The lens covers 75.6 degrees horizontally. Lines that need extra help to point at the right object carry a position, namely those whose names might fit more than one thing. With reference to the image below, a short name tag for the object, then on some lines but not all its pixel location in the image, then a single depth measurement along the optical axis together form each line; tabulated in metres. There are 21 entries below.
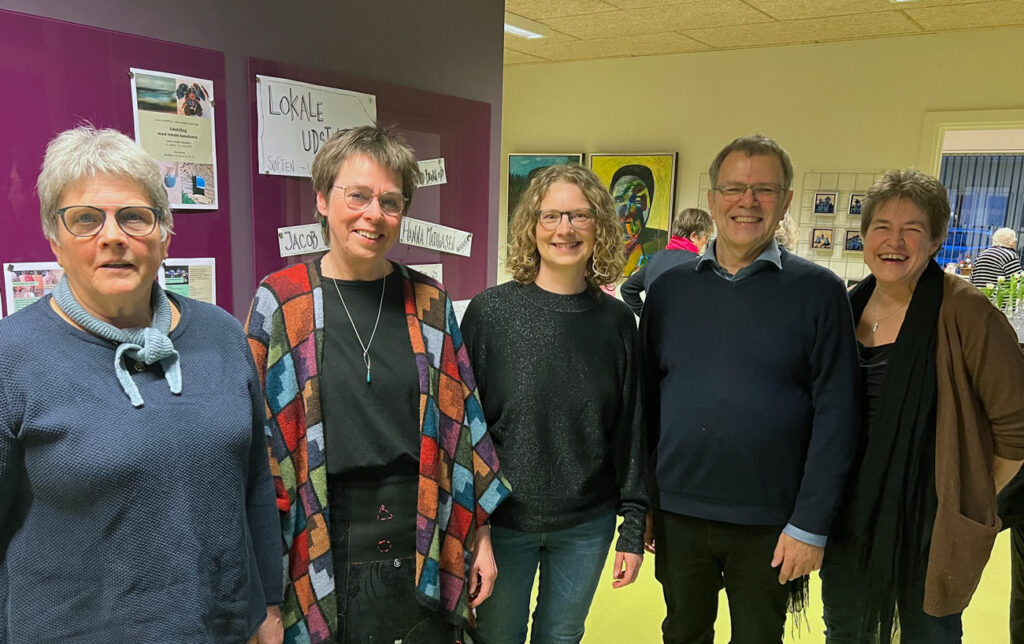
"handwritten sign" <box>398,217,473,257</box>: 2.18
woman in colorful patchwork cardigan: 1.26
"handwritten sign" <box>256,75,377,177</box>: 1.73
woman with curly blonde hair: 1.50
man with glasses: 1.53
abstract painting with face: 5.72
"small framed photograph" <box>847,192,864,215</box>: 4.98
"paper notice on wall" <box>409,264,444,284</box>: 2.24
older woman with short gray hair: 0.92
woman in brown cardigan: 1.52
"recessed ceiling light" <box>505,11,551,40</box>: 4.45
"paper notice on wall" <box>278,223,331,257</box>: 1.82
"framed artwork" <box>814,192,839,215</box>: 5.10
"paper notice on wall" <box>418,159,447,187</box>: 2.19
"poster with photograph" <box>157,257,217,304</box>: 1.58
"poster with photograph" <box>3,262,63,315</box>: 1.32
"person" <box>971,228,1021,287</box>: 4.97
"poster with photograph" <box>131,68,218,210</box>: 1.48
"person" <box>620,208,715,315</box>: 4.02
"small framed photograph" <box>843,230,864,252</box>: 5.04
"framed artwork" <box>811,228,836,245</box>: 5.14
